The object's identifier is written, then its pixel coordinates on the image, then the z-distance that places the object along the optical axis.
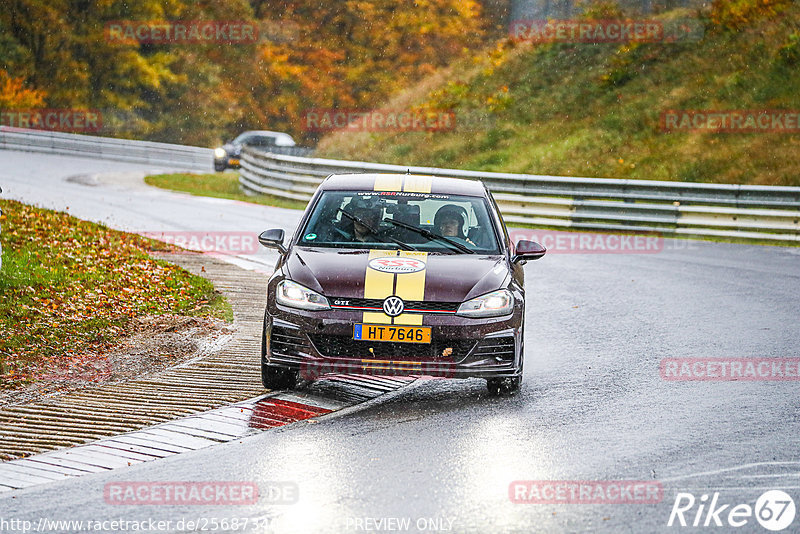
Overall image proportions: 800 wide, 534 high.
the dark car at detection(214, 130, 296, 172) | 83.62
